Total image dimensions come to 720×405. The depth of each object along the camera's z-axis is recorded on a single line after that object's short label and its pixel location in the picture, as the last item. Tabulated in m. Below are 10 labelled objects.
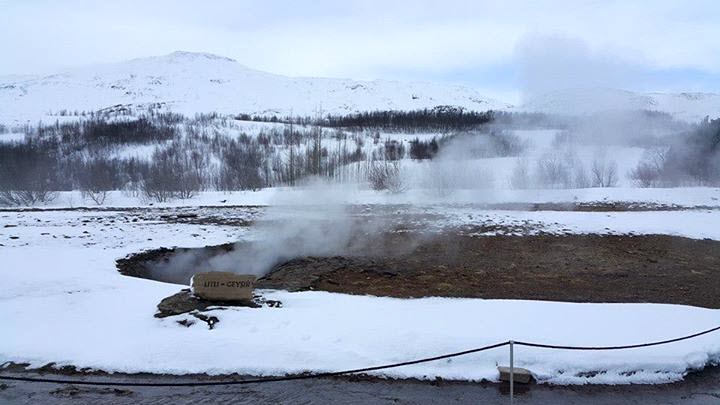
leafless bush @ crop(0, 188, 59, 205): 34.38
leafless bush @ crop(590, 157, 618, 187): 26.91
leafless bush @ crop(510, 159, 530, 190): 25.25
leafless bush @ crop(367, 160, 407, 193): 29.67
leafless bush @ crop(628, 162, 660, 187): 25.85
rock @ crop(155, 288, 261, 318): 9.06
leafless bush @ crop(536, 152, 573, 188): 25.12
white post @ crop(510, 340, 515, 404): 6.35
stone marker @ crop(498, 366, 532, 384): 7.02
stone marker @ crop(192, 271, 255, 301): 9.53
